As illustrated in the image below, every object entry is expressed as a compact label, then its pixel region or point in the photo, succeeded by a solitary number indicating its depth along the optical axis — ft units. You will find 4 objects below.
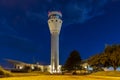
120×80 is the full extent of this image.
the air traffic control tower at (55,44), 209.29
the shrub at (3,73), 44.40
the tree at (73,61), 115.27
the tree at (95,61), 89.69
